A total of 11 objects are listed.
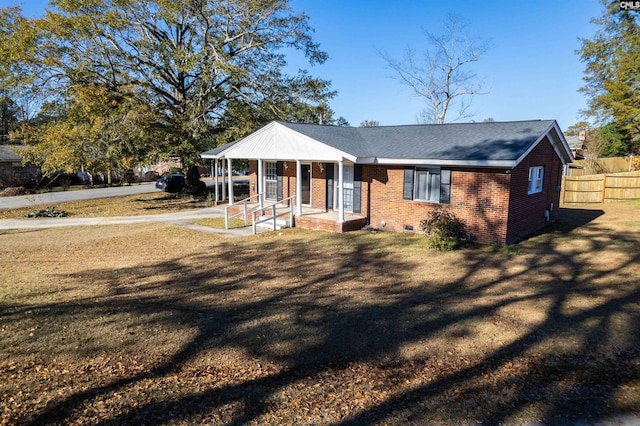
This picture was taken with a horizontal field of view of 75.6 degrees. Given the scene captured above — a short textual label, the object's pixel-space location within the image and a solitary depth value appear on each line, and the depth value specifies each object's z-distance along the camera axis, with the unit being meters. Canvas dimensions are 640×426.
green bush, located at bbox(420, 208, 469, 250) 11.74
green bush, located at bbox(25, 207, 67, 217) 19.39
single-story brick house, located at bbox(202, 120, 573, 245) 12.37
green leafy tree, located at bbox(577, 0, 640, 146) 30.52
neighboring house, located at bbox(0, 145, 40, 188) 32.53
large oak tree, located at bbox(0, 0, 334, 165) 20.39
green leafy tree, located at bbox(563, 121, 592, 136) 51.22
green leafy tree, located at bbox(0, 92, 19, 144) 50.35
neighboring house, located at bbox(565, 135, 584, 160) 42.47
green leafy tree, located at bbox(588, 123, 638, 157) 38.31
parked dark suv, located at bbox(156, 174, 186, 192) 30.56
